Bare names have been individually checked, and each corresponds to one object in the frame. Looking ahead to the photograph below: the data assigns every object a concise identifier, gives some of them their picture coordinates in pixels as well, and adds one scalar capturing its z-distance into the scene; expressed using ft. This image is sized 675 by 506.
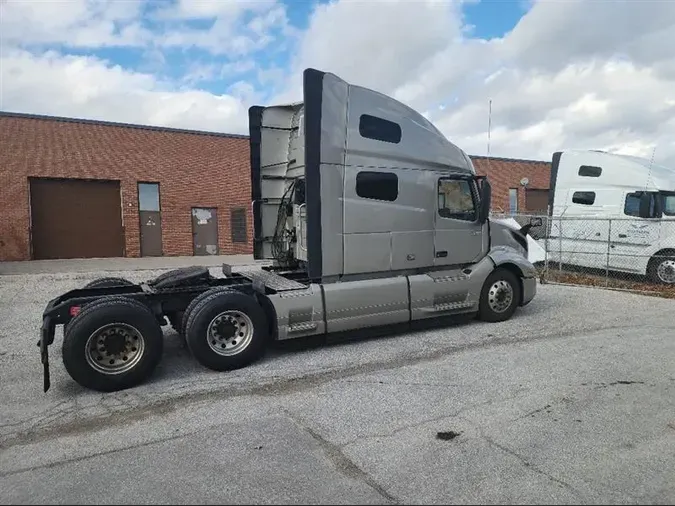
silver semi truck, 17.10
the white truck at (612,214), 40.16
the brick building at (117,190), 63.10
